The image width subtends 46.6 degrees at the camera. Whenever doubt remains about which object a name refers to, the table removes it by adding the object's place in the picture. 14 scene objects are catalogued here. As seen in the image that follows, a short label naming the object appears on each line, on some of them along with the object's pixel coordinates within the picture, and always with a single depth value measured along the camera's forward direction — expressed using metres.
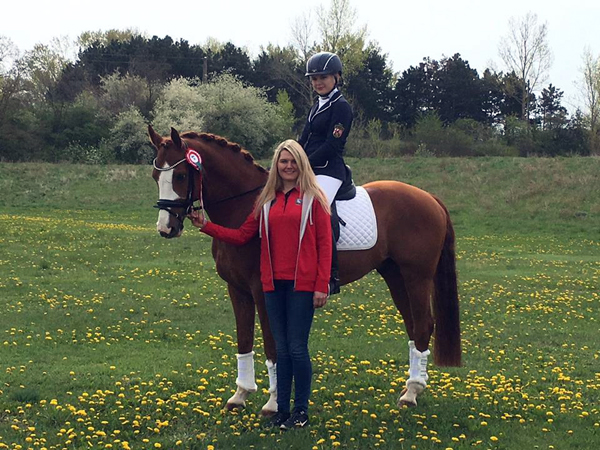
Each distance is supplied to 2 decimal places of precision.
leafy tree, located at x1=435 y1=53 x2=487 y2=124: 68.00
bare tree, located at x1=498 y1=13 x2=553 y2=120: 64.56
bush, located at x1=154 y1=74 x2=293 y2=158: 57.03
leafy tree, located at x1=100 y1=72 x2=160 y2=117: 61.66
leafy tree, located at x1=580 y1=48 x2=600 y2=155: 59.78
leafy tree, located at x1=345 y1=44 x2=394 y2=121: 66.19
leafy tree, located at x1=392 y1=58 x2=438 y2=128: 67.75
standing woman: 6.27
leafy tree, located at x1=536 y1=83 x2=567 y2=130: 65.94
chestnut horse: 6.68
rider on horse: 7.07
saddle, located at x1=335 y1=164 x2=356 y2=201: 7.54
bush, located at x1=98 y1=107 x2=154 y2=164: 53.47
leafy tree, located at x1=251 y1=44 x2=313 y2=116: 66.44
